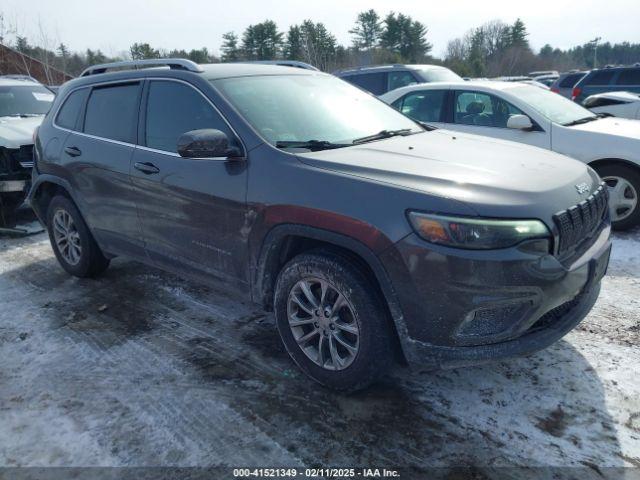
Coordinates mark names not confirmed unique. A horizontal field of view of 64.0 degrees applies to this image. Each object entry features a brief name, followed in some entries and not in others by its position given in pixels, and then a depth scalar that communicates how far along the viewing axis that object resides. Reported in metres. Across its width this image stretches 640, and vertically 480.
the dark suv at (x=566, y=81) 15.48
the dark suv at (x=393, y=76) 9.67
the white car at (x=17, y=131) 6.61
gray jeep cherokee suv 2.45
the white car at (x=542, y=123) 5.56
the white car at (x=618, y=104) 9.74
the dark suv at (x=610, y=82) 12.55
